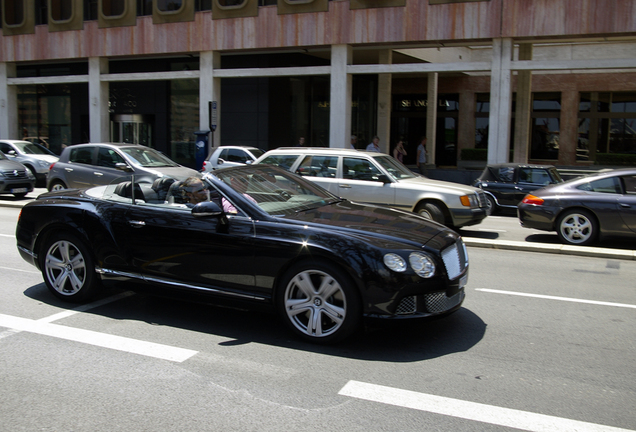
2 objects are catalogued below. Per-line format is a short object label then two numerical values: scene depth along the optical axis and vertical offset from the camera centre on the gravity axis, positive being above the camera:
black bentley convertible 4.87 -0.83
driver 5.75 -0.36
